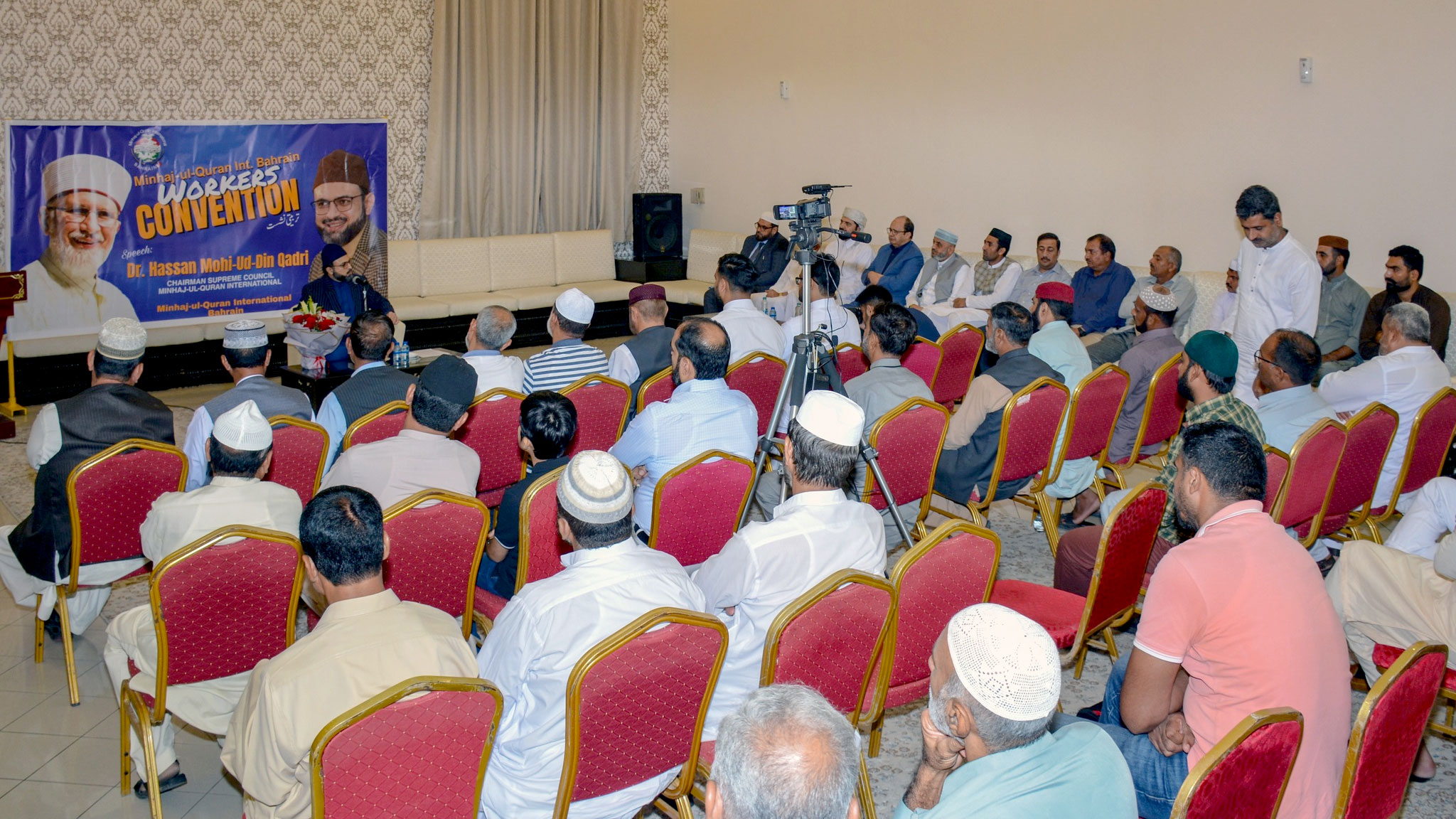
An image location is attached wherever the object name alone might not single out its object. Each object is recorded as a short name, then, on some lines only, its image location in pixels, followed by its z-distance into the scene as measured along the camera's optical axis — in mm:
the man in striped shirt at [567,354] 4723
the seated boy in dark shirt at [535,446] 3184
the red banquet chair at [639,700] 2025
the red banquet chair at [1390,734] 1935
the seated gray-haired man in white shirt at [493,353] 4578
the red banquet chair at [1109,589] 2904
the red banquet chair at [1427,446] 4043
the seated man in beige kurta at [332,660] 1949
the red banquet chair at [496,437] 4059
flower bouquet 6328
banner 7203
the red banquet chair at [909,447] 3793
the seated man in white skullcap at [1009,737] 1672
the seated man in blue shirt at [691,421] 3629
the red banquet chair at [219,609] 2473
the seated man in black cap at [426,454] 3156
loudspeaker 10469
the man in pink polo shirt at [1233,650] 2127
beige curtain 9531
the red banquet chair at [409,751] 1795
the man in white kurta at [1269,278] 5312
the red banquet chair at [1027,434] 4031
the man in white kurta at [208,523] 2727
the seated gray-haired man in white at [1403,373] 4398
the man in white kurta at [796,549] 2531
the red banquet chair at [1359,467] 3775
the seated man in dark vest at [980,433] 4117
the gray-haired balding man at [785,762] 1395
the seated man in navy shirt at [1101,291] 7500
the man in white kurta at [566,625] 2154
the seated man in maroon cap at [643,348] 5094
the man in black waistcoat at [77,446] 3314
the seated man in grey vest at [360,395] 4148
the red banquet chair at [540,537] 2913
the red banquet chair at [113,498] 3170
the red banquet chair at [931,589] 2586
